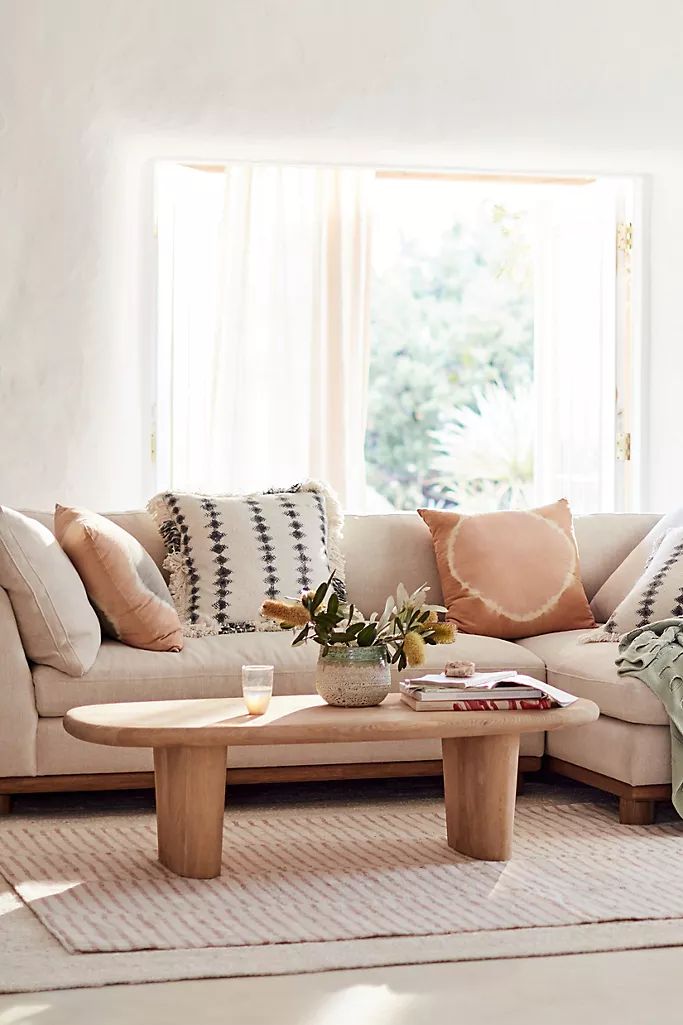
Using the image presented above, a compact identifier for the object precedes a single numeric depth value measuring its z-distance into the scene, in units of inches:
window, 221.6
